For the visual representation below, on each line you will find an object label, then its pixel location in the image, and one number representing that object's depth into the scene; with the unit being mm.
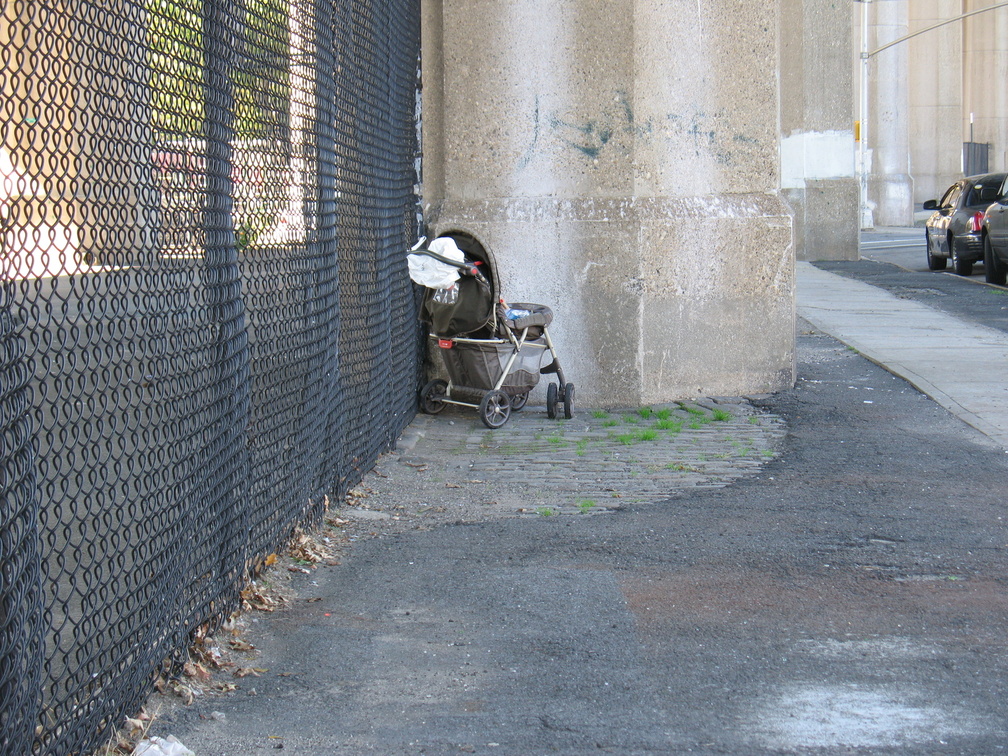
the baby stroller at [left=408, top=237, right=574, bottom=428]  8344
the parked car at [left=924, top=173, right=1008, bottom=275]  21562
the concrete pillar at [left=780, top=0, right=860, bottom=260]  27984
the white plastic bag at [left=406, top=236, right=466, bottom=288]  8312
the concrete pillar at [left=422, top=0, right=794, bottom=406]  9008
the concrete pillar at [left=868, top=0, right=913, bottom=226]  42156
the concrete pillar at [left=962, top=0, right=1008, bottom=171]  58969
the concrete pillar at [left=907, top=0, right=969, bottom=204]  48812
